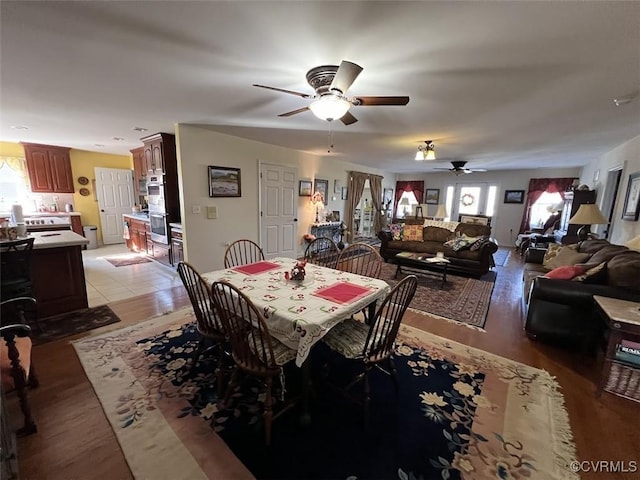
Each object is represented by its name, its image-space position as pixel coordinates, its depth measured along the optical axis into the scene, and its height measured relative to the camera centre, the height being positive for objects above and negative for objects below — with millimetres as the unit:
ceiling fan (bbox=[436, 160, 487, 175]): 6358 +945
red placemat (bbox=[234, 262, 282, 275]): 2379 -664
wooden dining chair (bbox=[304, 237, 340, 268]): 3016 -741
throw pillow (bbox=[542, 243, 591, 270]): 3289 -698
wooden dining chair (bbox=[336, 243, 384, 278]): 2493 -707
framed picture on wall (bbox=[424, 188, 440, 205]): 9523 +238
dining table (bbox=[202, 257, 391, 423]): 1503 -689
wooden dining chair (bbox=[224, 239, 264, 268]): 4162 -980
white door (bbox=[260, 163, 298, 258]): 5066 -235
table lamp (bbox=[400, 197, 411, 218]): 9906 -48
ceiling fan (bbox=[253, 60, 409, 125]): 1767 +761
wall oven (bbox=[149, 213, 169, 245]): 4805 -596
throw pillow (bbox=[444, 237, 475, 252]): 4914 -788
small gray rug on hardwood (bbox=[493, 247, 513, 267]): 5930 -1324
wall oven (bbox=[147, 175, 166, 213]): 4750 +65
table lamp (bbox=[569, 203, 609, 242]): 3721 -146
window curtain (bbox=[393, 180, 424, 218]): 9844 +508
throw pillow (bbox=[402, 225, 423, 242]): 5711 -691
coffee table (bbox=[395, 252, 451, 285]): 4352 -1086
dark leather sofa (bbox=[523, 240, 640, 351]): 2225 -900
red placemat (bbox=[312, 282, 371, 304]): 1809 -681
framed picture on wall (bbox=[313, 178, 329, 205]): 6328 +325
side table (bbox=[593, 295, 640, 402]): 1812 -1074
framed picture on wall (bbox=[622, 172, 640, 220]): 3561 +109
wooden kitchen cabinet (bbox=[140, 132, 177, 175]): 4484 +790
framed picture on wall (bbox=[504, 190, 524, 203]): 7910 +253
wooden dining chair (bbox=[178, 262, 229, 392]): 1850 -871
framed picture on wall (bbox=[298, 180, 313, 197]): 5879 +265
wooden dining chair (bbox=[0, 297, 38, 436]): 1433 -1026
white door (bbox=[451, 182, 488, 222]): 8617 +139
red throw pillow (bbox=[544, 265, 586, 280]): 2586 -683
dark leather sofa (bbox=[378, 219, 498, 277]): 4672 -920
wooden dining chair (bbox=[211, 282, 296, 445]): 1487 -945
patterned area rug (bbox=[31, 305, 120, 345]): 2572 -1396
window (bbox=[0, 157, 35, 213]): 5516 +202
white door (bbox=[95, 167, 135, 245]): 6664 -88
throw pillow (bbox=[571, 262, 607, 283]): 2410 -650
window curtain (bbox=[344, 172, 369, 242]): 7629 +168
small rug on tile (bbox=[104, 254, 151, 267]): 5191 -1353
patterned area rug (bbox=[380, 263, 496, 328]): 3213 -1385
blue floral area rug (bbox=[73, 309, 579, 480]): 1403 -1436
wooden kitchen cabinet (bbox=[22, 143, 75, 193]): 5640 +592
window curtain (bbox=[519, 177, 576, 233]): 7309 +462
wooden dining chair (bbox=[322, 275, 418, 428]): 1630 -984
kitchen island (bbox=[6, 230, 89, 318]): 2850 -922
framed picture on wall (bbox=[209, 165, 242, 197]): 4207 +272
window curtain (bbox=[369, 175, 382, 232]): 8586 +147
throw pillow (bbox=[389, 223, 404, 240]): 5809 -692
